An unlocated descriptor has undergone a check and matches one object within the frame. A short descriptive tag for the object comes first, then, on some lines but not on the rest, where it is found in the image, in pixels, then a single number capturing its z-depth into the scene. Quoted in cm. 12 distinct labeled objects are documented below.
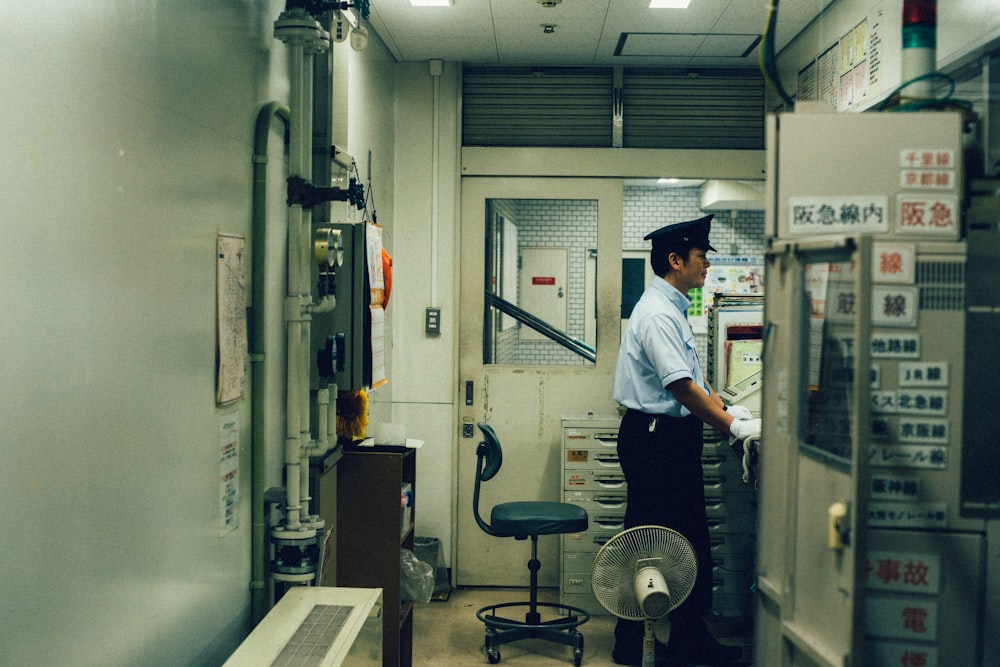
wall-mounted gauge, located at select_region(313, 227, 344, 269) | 259
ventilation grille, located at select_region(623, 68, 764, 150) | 465
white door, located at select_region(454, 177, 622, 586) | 464
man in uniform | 336
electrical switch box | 274
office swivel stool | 362
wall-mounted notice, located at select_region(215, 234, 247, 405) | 229
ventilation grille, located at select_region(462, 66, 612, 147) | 466
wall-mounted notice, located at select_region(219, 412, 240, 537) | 233
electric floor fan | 260
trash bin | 443
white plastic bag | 342
